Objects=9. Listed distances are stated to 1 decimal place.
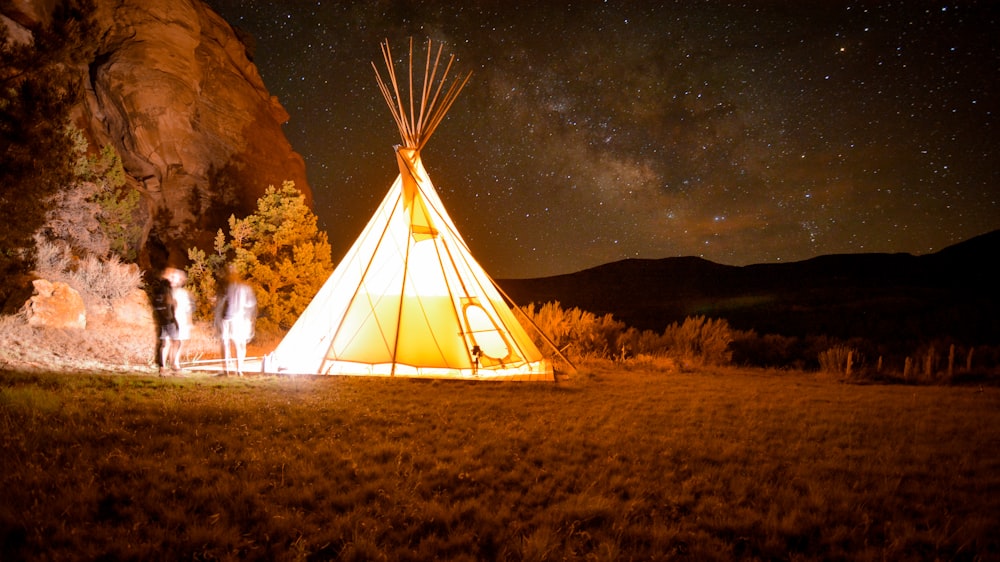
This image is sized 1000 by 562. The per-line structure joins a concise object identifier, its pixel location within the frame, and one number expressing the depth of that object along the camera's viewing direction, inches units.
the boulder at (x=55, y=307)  328.5
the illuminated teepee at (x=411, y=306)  290.5
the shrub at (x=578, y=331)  422.6
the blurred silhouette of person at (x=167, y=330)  263.8
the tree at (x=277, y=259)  464.8
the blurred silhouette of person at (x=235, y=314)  271.7
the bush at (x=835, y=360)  386.9
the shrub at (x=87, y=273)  389.4
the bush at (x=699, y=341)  425.1
